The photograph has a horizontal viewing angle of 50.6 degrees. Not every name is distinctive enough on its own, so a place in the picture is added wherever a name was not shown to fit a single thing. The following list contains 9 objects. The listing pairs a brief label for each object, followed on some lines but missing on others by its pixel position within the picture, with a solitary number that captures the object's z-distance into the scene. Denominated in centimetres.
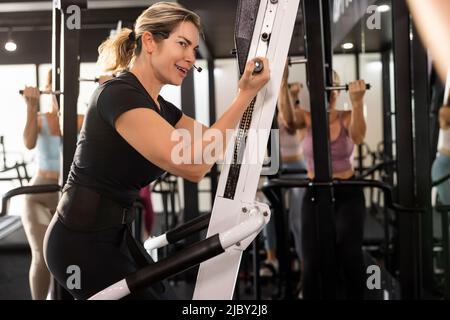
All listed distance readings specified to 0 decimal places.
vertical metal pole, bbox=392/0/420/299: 198
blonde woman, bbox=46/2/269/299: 128
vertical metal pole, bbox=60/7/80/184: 175
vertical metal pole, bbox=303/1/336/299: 188
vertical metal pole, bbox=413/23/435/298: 202
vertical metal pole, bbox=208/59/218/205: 176
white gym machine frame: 120
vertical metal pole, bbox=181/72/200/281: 178
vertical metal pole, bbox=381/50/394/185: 228
